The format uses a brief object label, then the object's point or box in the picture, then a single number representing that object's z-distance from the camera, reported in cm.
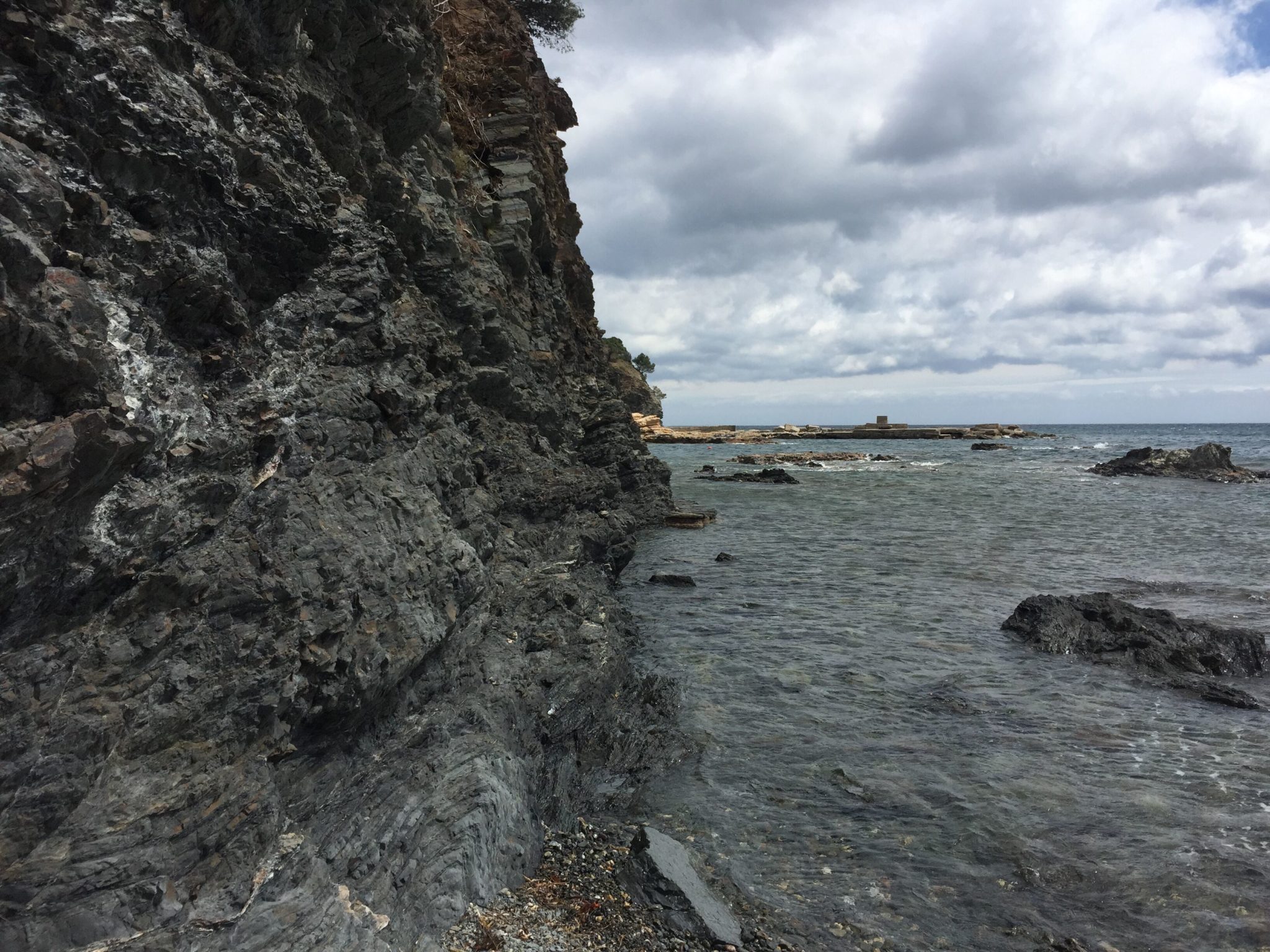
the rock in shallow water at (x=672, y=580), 1711
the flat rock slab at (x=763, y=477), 4522
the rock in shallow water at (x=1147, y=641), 1081
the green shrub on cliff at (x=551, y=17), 2741
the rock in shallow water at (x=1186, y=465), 4525
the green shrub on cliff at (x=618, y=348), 9158
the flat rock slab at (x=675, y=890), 534
